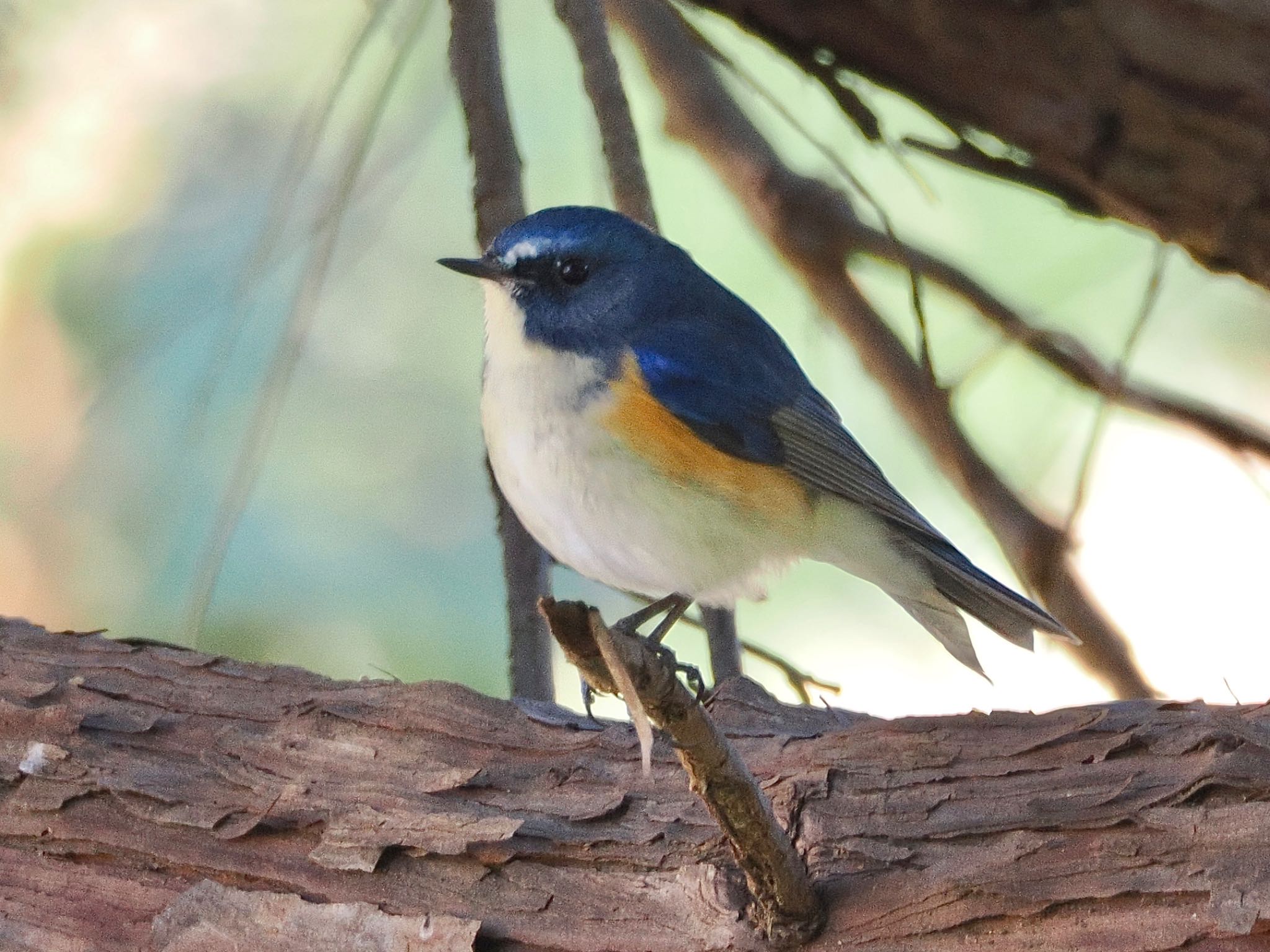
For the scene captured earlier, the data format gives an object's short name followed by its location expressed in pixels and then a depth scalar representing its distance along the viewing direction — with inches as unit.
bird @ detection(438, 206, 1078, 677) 176.7
